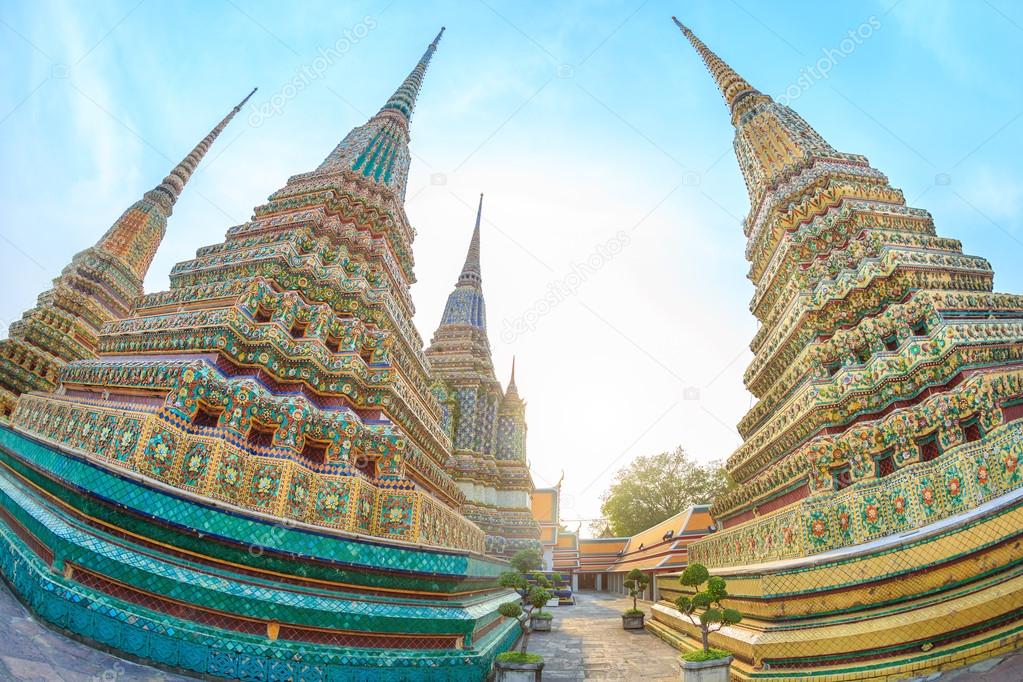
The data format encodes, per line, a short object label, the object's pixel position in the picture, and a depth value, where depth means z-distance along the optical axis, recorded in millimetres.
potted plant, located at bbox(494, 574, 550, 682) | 7144
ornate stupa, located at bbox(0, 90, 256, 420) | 16219
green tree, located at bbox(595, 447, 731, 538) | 41241
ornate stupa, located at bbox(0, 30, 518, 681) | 5227
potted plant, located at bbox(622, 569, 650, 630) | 15789
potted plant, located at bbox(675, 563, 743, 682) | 6852
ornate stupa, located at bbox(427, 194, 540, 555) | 19727
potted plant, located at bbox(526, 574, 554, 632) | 9602
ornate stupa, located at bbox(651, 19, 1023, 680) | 6047
